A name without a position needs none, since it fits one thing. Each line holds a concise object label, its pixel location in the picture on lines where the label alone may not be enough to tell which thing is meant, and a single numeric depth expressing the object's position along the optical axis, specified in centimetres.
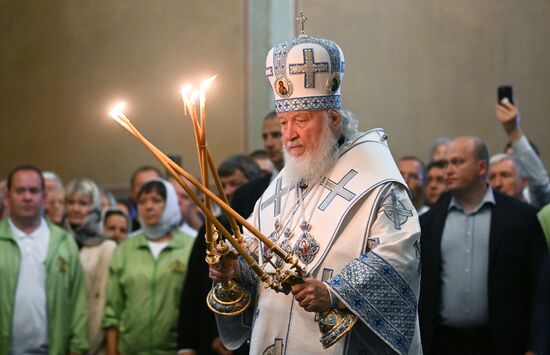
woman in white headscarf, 794
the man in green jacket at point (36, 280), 783
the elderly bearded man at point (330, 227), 480
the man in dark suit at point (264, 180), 698
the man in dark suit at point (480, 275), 686
